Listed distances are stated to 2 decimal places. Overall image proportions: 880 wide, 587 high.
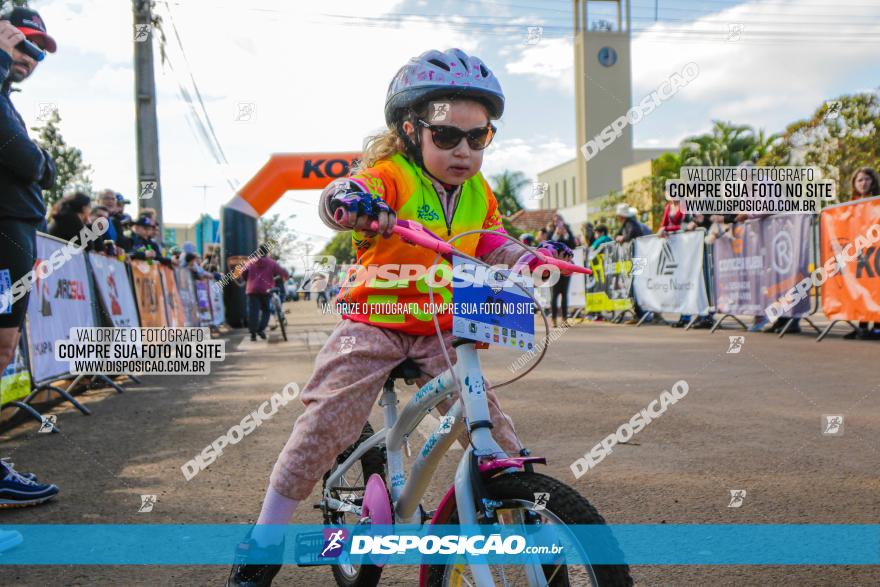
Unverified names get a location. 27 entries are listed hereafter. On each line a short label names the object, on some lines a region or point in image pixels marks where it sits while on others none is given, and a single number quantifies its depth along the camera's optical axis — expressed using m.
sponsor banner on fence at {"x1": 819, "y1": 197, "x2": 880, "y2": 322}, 9.59
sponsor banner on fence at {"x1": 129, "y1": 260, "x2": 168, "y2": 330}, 11.19
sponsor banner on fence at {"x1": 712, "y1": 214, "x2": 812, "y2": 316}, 11.03
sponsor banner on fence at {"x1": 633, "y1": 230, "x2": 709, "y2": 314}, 13.74
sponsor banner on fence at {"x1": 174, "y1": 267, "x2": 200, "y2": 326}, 15.65
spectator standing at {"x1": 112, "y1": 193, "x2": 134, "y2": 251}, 10.87
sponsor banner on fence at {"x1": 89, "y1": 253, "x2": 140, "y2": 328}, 9.07
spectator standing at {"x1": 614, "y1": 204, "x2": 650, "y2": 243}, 17.16
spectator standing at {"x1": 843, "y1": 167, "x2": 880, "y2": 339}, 10.21
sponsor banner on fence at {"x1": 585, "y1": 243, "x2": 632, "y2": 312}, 17.14
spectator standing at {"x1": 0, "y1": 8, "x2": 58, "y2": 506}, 3.70
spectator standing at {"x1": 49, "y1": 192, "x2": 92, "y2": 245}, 8.38
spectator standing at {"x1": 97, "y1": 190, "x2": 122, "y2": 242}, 10.56
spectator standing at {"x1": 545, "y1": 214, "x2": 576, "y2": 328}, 16.12
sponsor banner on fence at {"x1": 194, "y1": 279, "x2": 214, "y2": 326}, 18.74
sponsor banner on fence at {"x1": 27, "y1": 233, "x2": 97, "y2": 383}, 6.92
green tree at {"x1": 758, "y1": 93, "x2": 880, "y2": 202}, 24.61
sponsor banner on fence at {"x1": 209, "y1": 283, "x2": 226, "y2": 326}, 21.00
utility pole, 15.55
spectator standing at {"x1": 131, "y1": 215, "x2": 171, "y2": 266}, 11.90
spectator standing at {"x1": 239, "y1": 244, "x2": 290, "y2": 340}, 15.67
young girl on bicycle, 2.32
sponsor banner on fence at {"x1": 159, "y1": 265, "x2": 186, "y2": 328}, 13.65
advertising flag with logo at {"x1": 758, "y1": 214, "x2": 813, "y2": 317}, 10.89
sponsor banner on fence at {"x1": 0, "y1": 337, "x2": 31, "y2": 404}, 6.10
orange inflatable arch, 20.41
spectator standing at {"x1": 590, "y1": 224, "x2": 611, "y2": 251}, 18.80
